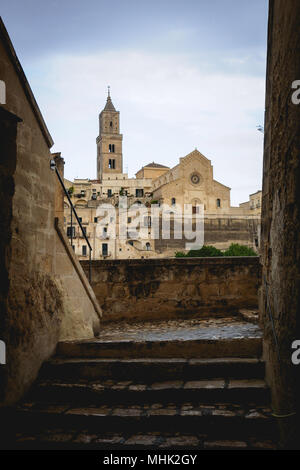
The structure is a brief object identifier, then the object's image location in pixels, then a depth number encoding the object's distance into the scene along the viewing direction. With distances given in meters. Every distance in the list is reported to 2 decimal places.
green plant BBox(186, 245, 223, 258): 55.12
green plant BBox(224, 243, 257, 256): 56.09
